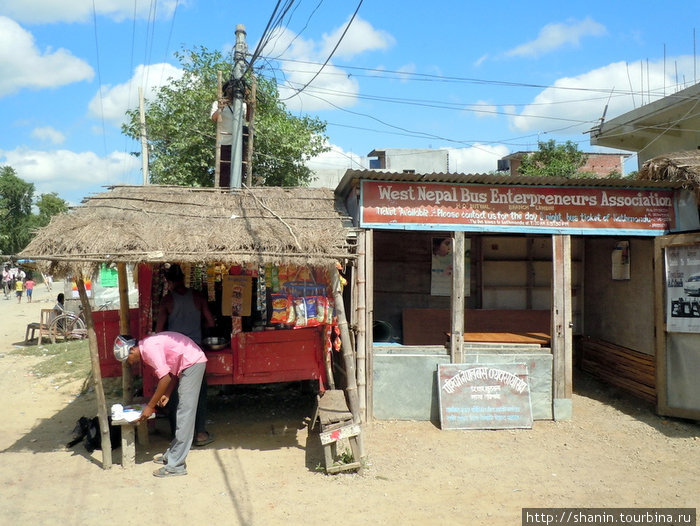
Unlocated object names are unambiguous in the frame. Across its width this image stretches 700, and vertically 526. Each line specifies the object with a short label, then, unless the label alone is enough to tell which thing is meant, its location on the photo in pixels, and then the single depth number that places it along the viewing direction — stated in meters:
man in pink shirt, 5.57
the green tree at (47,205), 44.62
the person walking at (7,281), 29.27
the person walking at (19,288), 25.53
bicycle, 13.69
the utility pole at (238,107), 9.57
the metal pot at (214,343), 6.84
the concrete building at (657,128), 12.46
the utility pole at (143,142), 14.96
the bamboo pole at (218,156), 9.84
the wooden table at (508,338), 8.27
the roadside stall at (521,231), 7.32
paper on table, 5.70
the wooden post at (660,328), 7.54
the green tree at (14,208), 38.34
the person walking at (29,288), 26.38
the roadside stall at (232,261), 5.62
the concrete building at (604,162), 32.91
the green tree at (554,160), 23.10
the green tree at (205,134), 14.82
